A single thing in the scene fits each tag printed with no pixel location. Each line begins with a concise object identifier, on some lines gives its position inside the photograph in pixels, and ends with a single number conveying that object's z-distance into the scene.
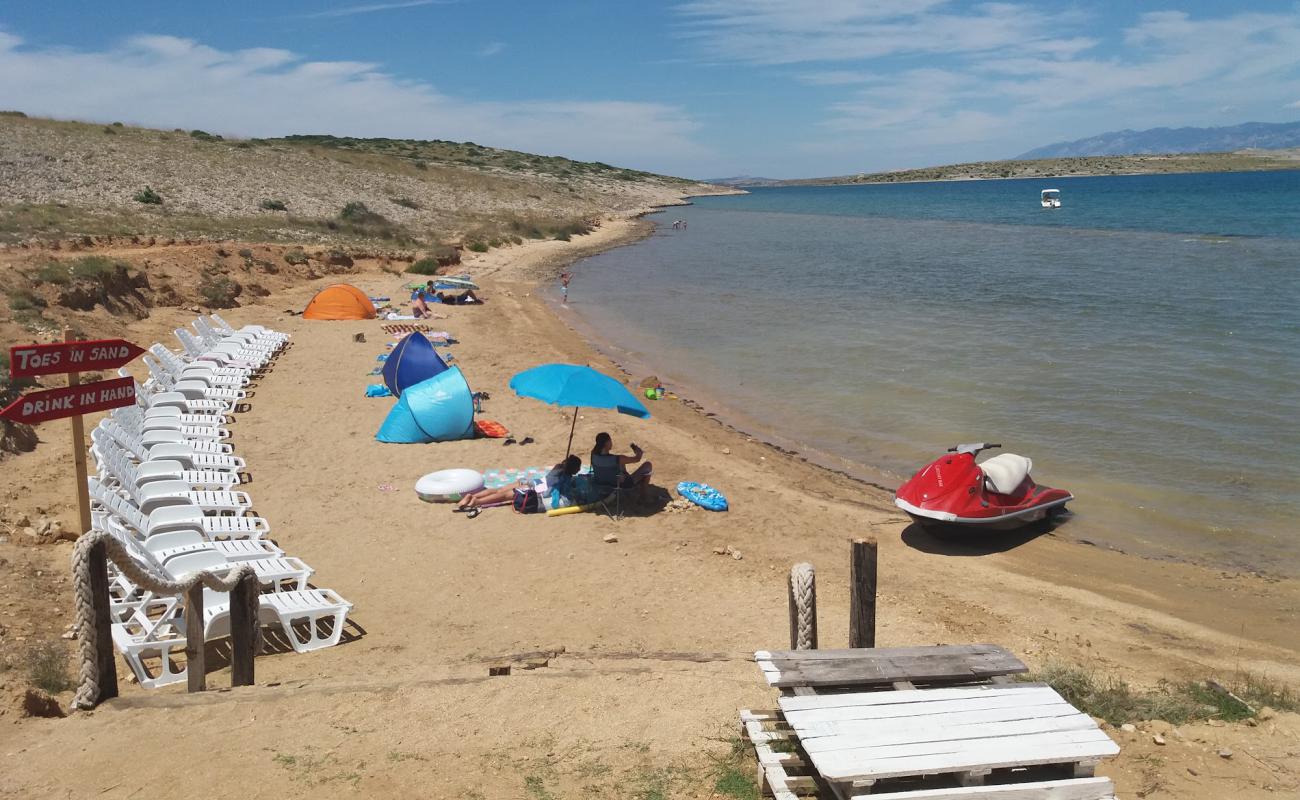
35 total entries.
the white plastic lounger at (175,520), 7.72
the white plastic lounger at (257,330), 18.03
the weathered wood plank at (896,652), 4.80
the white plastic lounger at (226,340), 16.86
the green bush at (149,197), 35.44
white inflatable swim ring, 10.34
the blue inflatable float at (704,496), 10.61
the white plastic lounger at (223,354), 15.69
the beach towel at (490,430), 12.92
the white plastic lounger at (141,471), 8.80
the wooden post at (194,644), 5.54
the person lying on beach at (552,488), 10.25
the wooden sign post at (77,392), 5.54
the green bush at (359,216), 40.09
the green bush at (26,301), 15.23
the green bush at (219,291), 21.66
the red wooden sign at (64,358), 5.83
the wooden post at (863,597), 5.38
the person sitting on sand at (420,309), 22.12
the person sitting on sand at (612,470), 10.41
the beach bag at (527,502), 10.23
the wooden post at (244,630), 5.62
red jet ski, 9.79
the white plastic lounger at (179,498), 8.84
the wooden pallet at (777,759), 4.11
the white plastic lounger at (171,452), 9.95
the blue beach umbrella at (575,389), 9.82
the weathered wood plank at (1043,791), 3.74
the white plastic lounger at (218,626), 6.07
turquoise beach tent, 12.50
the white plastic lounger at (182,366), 14.28
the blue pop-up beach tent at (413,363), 14.36
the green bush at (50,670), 5.28
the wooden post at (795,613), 5.45
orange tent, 21.39
